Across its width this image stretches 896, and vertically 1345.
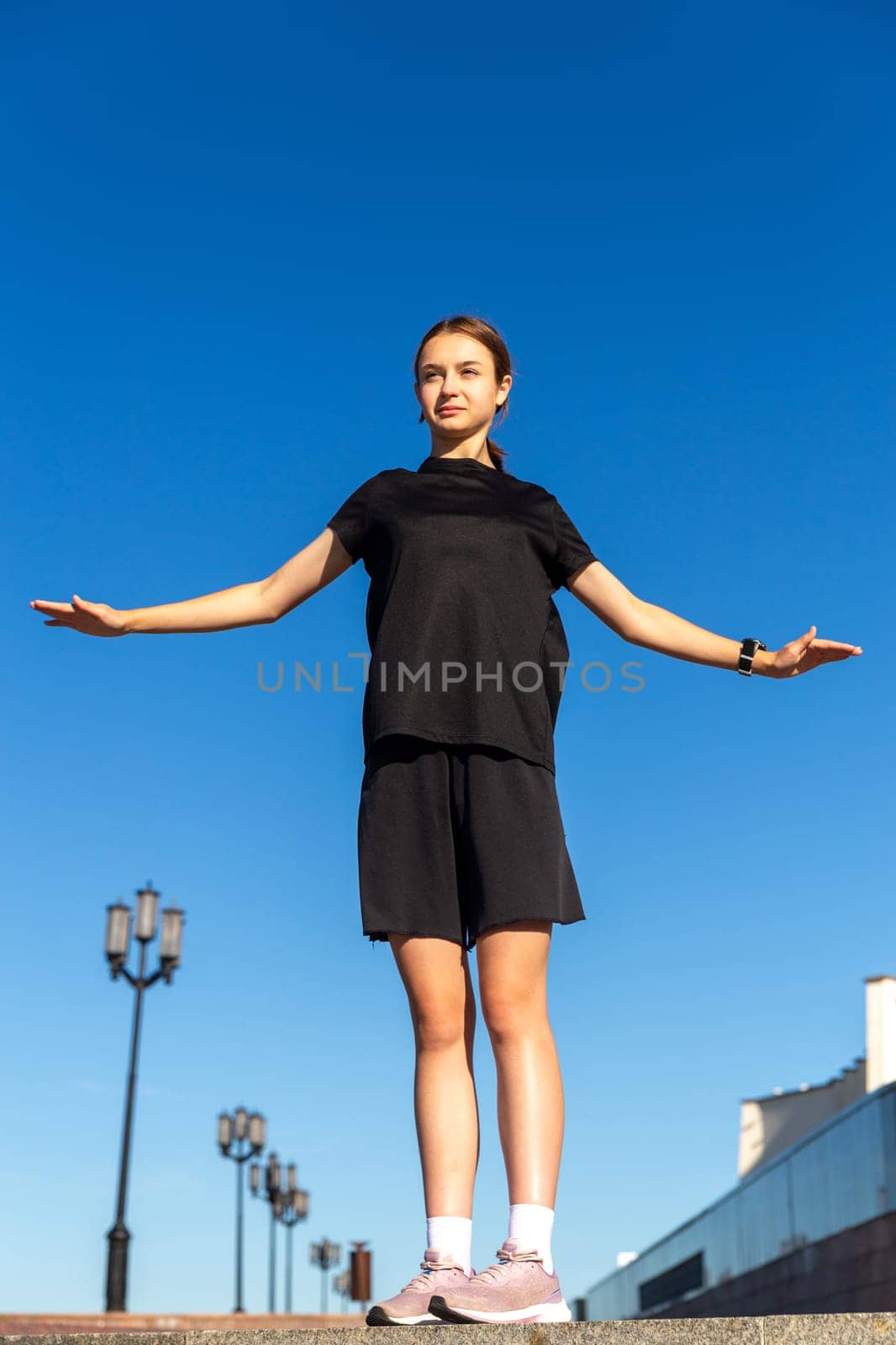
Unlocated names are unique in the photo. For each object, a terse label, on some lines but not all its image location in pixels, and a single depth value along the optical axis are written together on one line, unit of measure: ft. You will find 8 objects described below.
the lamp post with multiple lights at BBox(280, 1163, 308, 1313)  110.22
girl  11.30
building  89.25
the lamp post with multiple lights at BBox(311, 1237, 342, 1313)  142.61
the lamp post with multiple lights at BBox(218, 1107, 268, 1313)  88.02
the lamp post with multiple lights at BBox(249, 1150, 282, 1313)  102.99
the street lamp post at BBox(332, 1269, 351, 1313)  178.70
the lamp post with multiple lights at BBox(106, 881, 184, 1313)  59.67
